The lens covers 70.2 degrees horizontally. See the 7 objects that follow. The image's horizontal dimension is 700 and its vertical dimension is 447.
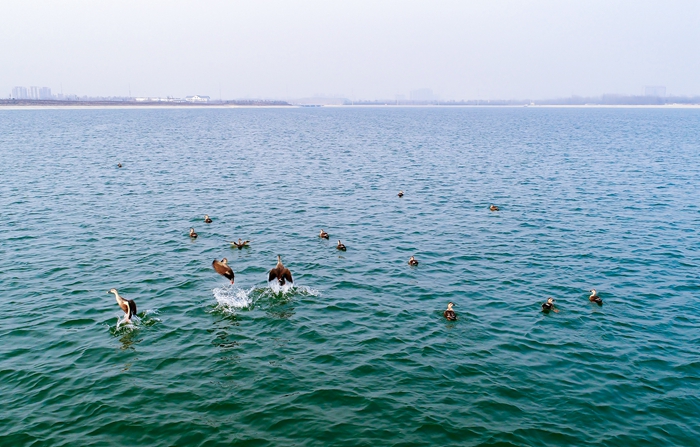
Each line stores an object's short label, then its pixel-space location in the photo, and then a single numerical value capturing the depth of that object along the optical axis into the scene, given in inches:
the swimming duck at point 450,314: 850.1
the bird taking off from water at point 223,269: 886.4
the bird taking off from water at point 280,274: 948.0
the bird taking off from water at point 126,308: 807.7
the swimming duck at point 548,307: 889.5
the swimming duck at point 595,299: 911.7
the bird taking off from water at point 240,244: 1225.9
